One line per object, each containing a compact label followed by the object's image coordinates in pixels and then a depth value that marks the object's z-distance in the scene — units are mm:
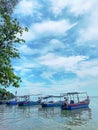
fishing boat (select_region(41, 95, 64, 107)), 22196
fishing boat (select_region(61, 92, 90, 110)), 17881
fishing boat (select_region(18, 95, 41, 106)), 25456
